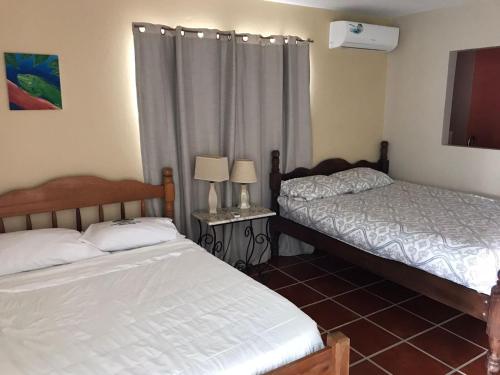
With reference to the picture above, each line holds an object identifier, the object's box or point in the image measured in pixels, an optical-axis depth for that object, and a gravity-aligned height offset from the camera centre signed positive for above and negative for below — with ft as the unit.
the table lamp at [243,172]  11.06 -1.69
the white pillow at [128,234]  8.60 -2.65
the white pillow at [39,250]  7.57 -2.65
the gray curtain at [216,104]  10.14 +0.13
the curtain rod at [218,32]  9.72 +1.98
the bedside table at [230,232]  10.63 -3.45
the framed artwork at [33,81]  8.47 +0.59
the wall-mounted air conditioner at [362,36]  12.39 +2.23
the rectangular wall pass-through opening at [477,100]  14.71 +0.28
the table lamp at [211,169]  10.41 -1.51
